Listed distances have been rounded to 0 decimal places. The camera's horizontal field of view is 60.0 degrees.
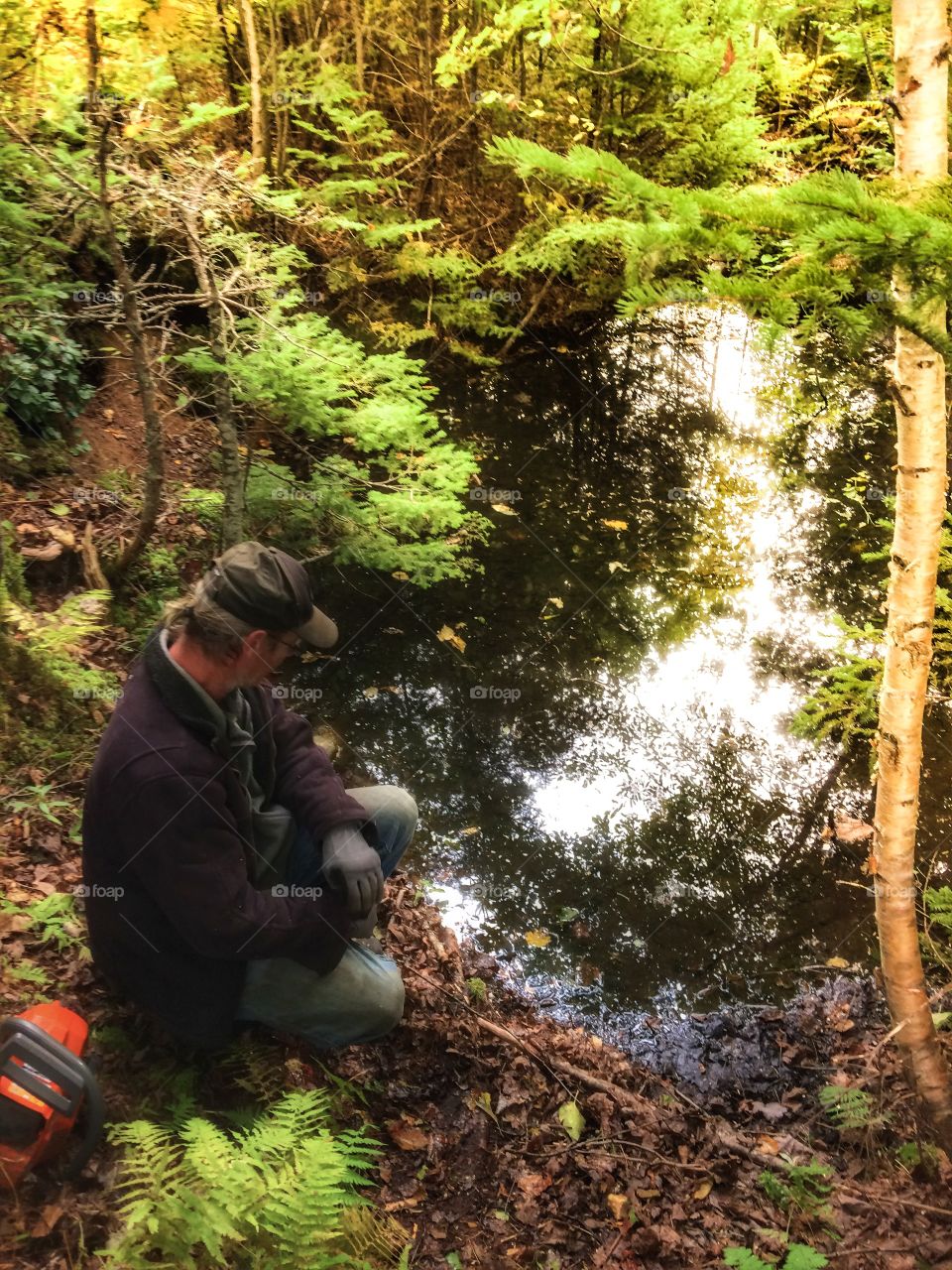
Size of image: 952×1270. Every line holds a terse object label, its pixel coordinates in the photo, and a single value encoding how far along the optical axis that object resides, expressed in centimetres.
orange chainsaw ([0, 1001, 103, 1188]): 227
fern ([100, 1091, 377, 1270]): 215
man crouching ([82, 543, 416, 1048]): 251
